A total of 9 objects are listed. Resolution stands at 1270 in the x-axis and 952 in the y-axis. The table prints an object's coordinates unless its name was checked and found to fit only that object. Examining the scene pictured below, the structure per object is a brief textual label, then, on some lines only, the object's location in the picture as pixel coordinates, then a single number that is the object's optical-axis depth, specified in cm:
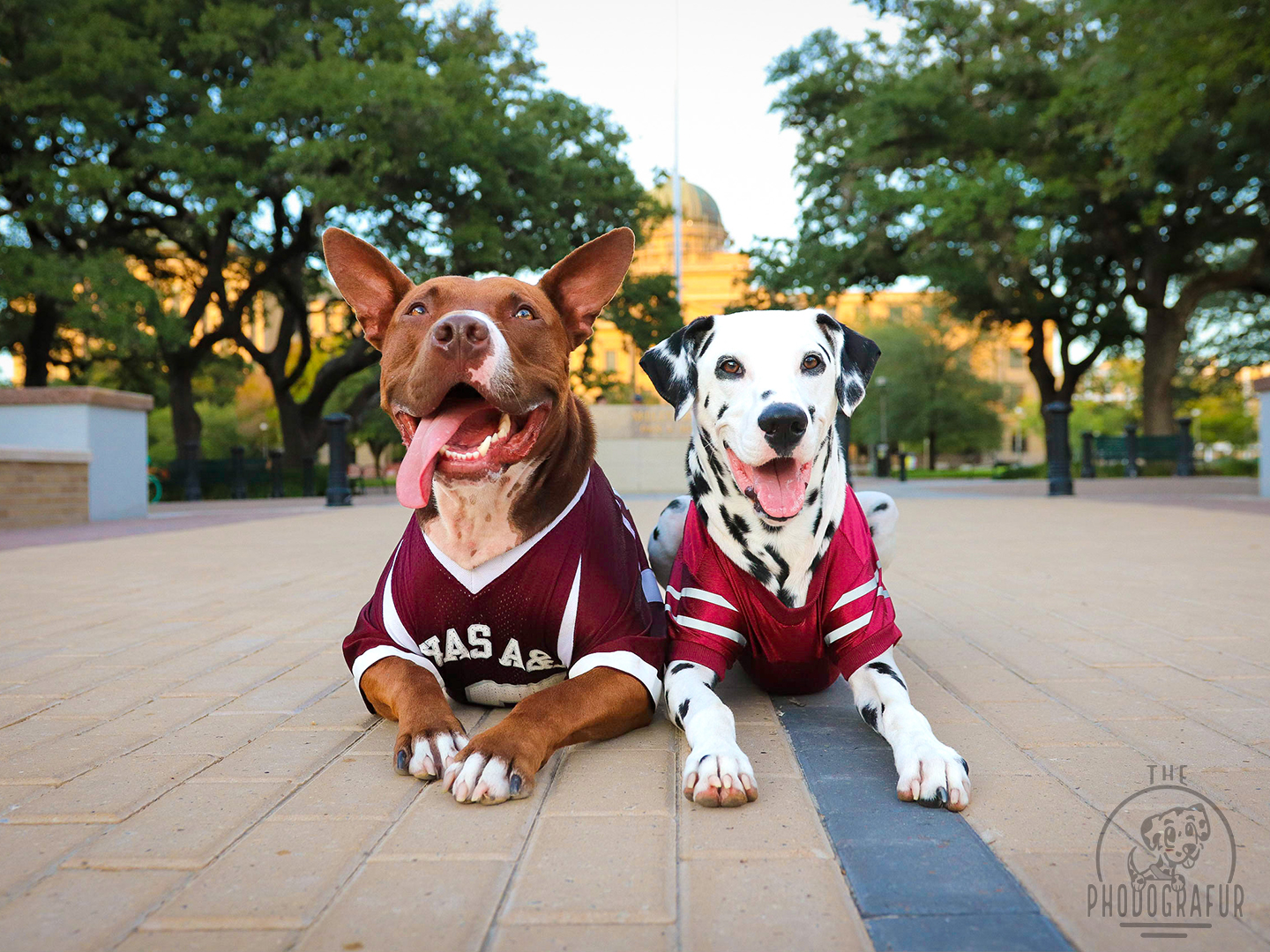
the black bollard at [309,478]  2394
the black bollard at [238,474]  2320
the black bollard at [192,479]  2231
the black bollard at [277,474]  2380
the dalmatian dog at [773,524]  261
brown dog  254
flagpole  3534
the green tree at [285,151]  1825
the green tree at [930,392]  4691
